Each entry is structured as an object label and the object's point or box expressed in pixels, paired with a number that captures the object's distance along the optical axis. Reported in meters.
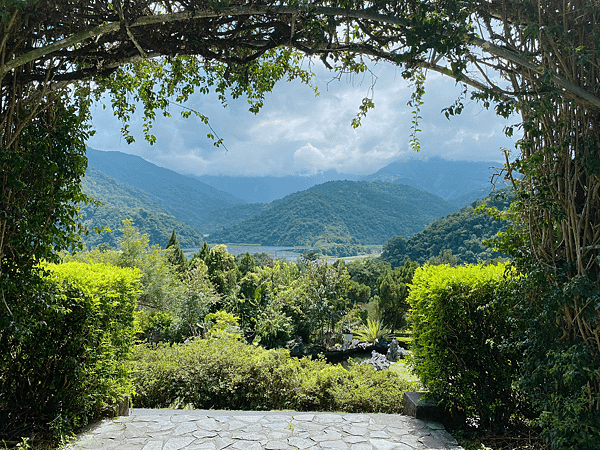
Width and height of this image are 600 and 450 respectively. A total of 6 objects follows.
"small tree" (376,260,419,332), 13.48
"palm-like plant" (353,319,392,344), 11.62
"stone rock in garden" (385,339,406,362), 10.44
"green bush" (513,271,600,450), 2.34
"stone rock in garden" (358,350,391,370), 9.07
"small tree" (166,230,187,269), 17.23
